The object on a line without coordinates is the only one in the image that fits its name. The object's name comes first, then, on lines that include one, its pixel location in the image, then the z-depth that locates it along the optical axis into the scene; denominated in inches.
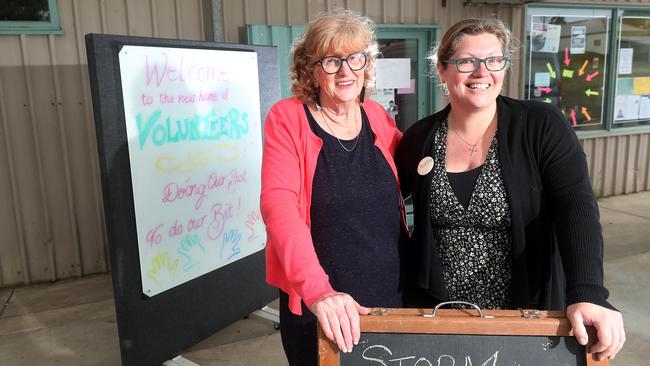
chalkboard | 41.1
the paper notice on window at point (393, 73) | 175.2
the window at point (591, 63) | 204.4
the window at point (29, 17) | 129.3
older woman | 51.8
